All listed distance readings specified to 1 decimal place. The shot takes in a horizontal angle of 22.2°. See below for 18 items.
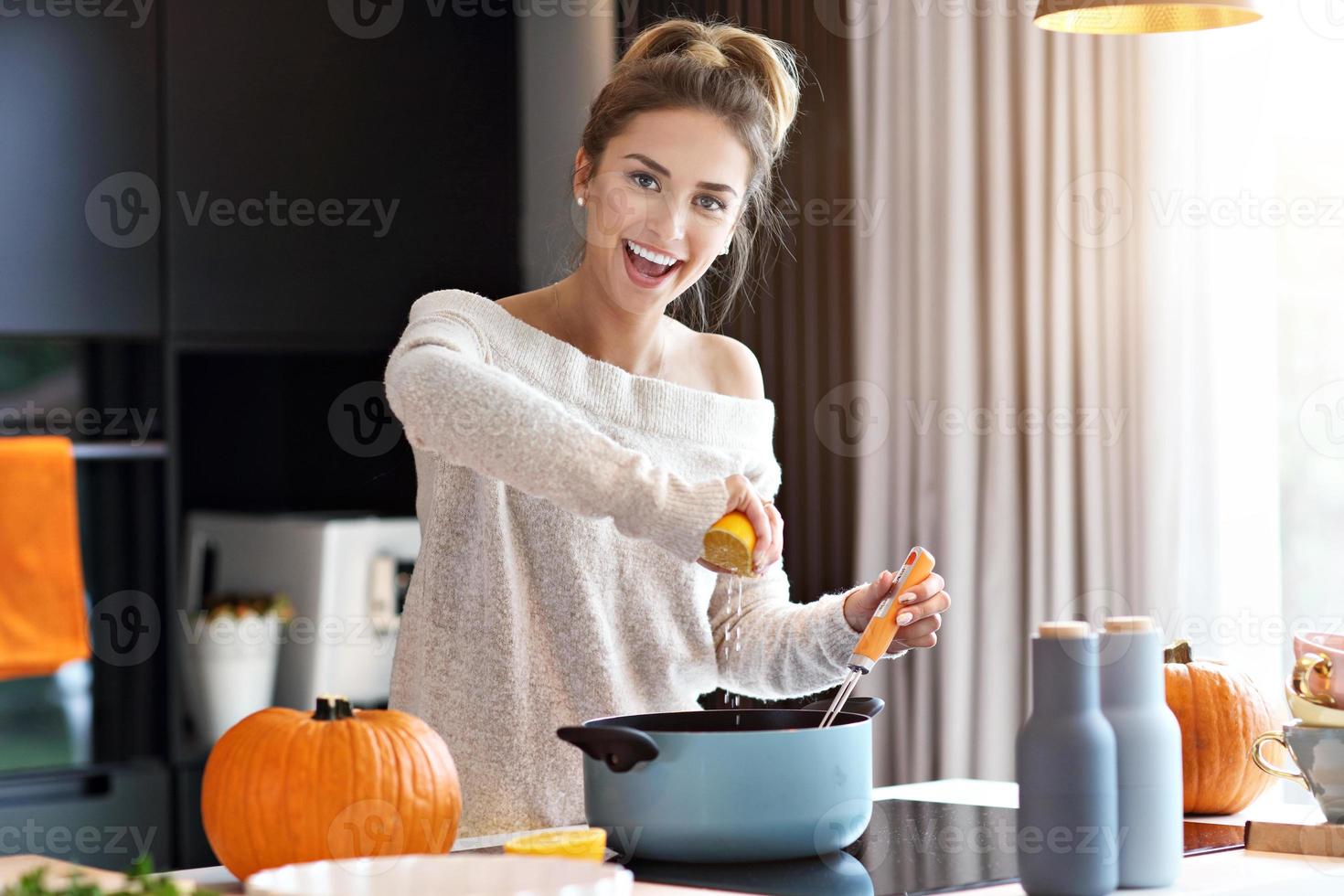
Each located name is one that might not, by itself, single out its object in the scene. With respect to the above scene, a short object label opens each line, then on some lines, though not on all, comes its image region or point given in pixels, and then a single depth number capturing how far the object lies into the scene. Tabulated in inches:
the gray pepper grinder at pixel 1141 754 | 102.5
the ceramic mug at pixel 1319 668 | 113.0
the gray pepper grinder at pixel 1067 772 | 100.6
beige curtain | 184.8
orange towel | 173.8
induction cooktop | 104.3
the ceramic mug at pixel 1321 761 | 113.1
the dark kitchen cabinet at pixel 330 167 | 204.1
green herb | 91.6
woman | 128.9
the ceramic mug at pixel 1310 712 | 113.2
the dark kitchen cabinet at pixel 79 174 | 191.2
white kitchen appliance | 207.1
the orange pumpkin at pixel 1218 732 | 119.8
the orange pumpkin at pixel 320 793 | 104.5
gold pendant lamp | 133.3
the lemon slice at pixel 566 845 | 103.0
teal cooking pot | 106.5
